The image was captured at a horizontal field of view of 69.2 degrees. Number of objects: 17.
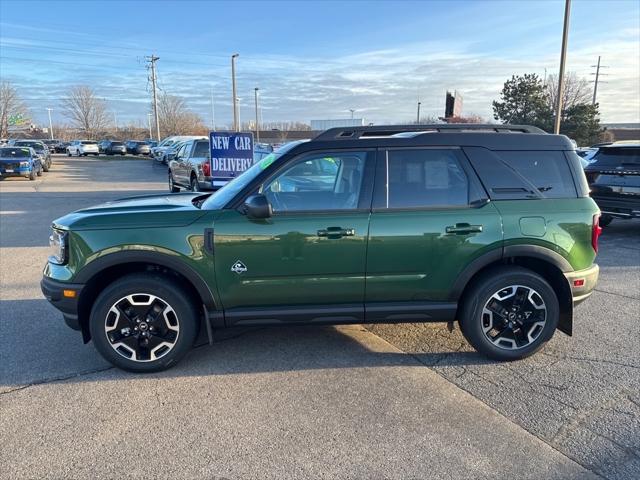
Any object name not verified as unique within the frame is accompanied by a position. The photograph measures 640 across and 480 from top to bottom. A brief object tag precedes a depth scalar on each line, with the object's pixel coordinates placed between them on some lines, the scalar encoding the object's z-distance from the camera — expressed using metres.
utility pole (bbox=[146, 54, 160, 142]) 58.69
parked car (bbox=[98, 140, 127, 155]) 51.78
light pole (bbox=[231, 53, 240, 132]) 40.02
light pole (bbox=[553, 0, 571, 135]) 18.09
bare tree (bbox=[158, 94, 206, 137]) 77.69
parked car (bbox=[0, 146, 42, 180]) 21.83
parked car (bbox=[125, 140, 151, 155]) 50.78
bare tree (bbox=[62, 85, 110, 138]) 97.81
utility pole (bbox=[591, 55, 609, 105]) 57.66
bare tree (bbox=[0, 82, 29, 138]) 80.44
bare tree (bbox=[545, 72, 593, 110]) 56.25
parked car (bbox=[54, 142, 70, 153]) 62.38
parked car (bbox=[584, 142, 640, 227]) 8.45
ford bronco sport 3.61
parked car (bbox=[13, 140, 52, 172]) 27.73
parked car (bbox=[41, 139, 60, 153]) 61.74
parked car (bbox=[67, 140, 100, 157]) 50.09
